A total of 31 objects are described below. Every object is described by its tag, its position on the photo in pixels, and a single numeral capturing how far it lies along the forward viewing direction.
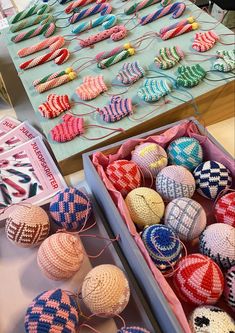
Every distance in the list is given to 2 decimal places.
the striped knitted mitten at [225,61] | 0.94
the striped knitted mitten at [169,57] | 0.99
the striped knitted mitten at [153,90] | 0.91
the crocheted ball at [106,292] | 0.57
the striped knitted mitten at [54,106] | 0.91
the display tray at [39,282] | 0.61
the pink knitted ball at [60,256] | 0.62
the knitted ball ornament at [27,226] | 0.67
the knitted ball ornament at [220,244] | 0.61
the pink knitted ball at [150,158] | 0.75
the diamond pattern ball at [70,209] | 0.69
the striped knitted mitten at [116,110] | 0.88
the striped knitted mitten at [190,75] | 0.92
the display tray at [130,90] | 0.86
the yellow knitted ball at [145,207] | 0.67
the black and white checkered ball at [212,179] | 0.72
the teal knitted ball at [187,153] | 0.76
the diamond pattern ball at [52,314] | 0.54
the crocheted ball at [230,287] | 0.58
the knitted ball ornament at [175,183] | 0.71
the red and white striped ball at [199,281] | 0.58
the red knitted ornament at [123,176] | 0.73
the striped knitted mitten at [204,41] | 1.02
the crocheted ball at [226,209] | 0.67
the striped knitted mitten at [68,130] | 0.86
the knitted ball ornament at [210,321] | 0.54
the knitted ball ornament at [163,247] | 0.62
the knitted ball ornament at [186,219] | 0.66
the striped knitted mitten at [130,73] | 0.97
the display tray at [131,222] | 0.55
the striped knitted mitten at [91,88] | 0.95
